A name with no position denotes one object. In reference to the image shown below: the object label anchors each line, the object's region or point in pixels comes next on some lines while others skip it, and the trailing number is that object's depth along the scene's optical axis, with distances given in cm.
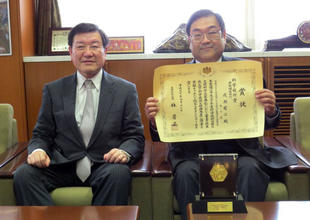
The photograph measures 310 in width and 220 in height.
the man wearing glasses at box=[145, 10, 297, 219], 171
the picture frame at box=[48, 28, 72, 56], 307
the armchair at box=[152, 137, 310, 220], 173
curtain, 317
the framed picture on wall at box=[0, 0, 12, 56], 288
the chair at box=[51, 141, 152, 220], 174
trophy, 125
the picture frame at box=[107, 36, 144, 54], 301
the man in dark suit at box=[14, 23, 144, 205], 181
